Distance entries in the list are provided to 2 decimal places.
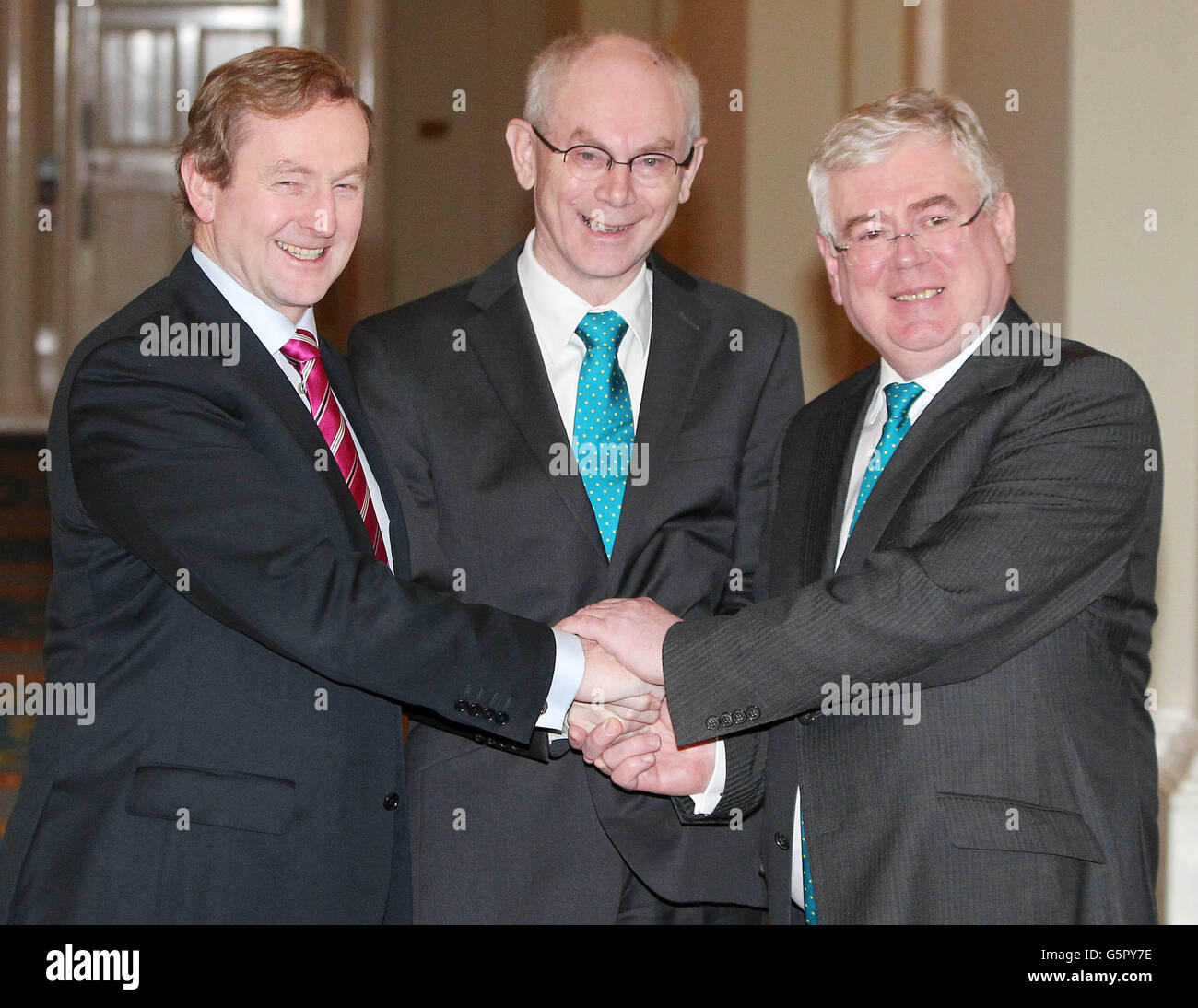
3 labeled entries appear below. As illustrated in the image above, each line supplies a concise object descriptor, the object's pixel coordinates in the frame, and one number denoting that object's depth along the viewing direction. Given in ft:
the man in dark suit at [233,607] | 6.10
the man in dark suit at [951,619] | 6.40
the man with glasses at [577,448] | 7.54
